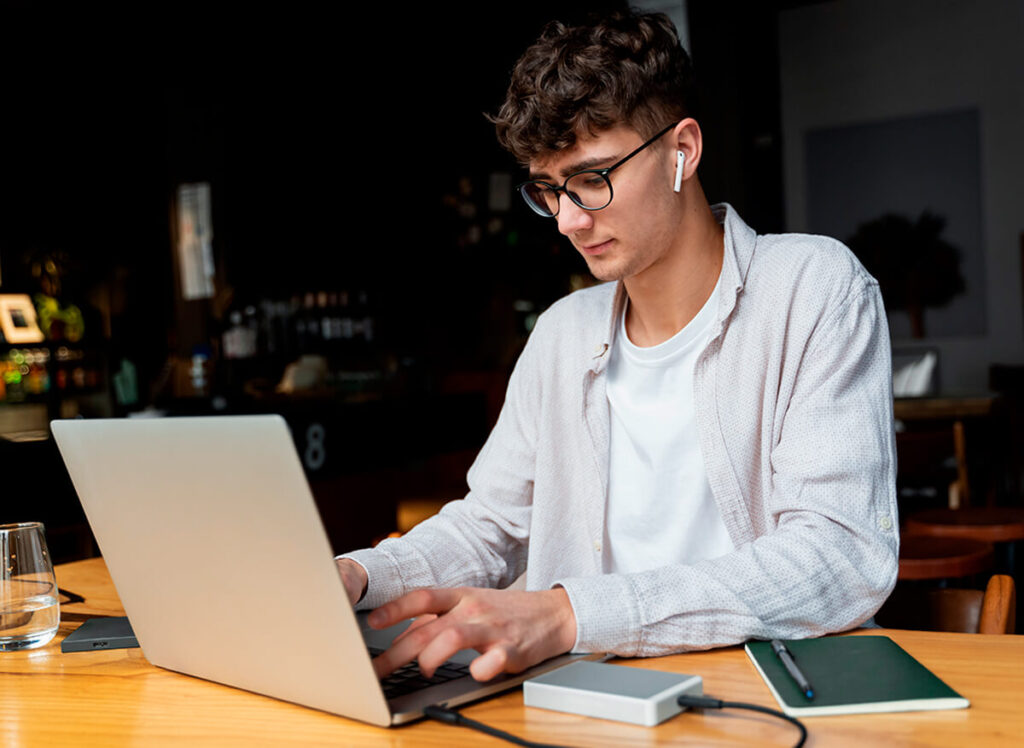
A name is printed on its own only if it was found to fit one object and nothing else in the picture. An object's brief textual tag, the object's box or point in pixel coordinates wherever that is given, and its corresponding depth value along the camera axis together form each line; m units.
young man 1.00
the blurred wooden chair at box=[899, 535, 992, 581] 2.44
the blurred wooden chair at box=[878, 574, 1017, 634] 1.30
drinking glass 1.14
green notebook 0.80
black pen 0.82
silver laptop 0.77
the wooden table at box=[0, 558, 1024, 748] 0.76
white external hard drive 0.79
